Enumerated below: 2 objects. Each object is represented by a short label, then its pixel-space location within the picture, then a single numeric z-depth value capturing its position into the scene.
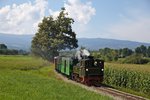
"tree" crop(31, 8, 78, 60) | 49.07
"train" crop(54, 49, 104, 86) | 18.68
